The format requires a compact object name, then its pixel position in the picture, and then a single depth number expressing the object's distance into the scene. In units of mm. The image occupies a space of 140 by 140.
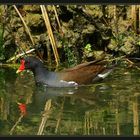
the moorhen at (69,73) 16484
